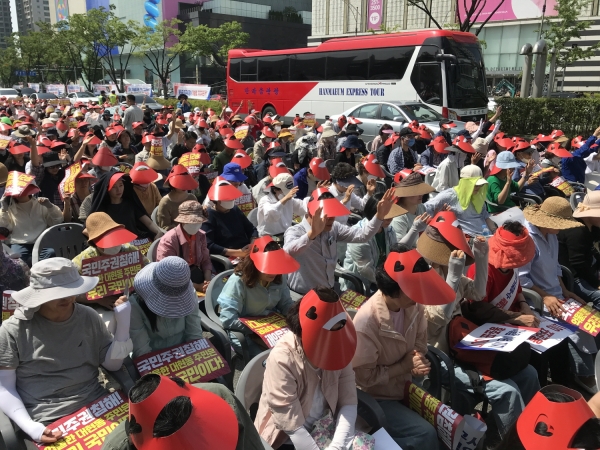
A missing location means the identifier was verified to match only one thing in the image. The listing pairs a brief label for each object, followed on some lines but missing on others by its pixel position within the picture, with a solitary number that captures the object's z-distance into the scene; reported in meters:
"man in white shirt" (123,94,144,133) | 13.01
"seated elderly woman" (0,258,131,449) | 2.78
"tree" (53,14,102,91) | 44.81
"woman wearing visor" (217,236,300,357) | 3.63
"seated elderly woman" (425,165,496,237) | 6.22
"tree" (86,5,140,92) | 44.50
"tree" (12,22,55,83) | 53.75
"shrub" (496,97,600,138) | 17.31
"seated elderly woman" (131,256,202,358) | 3.24
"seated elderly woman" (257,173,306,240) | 5.60
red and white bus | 16.47
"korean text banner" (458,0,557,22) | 39.12
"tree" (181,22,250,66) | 45.09
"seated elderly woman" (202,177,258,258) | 5.19
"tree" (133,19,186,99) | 45.44
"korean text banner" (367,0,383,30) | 49.40
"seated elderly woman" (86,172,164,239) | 5.31
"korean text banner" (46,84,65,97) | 40.83
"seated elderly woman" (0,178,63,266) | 5.16
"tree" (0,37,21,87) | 64.68
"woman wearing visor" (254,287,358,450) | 2.50
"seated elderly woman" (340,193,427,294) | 4.74
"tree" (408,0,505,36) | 21.92
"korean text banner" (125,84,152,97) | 32.37
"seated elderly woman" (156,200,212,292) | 4.59
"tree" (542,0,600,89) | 28.76
